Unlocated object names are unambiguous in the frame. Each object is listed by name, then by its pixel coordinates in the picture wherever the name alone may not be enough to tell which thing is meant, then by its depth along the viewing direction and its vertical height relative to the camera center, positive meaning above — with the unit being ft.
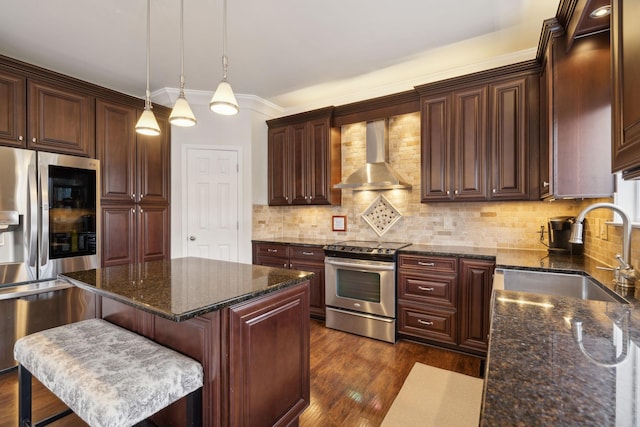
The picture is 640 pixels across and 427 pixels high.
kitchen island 4.45 -1.84
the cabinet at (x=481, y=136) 8.82 +2.38
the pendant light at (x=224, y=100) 5.64 +2.09
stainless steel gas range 9.92 -2.53
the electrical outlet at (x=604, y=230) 6.75 -0.40
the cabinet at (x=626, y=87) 2.87 +1.26
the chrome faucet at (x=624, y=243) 4.85 -0.51
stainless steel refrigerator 8.09 -0.64
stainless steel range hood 11.00 +1.62
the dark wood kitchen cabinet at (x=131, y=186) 10.22 +1.01
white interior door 12.47 +0.46
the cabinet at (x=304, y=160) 12.69 +2.33
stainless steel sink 6.00 -1.48
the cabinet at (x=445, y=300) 8.76 -2.61
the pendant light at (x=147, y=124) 6.47 +1.91
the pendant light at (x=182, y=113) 6.16 +2.04
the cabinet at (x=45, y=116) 8.21 +2.85
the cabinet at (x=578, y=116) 6.33 +2.08
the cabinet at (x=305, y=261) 11.73 -1.87
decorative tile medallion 12.22 -0.06
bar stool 3.69 -2.13
